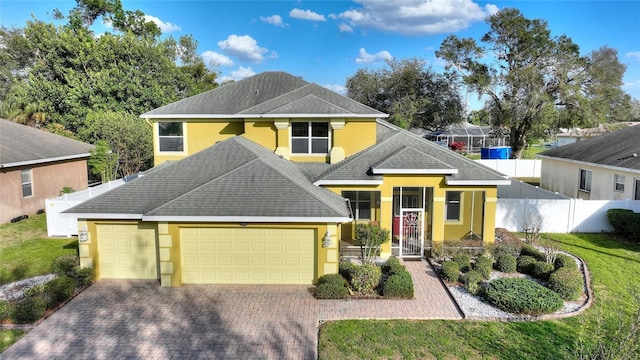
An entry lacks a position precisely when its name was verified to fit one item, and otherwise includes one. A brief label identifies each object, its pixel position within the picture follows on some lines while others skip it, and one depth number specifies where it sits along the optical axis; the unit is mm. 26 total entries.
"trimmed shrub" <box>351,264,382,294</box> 10992
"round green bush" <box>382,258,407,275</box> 11742
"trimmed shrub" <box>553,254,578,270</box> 12242
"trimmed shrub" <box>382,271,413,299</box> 10773
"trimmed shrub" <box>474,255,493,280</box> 12060
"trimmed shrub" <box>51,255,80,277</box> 11773
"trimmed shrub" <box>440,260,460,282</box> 11844
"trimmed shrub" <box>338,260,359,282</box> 11539
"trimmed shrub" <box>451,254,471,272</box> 12695
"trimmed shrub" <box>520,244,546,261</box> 13295
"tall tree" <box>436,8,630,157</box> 33219
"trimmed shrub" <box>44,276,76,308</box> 9961
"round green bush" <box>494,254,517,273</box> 12703
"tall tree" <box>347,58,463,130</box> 44281
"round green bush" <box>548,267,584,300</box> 10625
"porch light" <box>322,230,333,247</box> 11266
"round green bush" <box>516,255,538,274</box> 12672
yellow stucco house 11453
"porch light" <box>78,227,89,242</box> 11588
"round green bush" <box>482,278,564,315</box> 9734
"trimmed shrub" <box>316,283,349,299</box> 10680
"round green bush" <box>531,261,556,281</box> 12016
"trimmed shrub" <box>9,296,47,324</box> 9172
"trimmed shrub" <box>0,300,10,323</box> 9320
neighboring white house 18609
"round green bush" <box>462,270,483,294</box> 11062
